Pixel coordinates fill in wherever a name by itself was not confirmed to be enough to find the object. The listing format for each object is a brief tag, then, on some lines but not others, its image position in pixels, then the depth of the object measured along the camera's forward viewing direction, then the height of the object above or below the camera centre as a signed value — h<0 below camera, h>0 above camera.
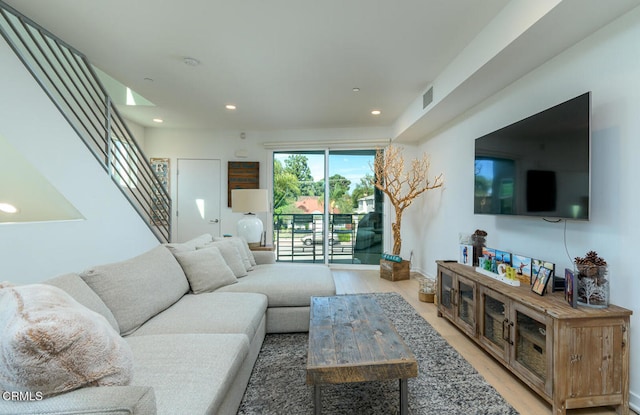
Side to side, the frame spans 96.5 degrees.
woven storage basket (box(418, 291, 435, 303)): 3.36 -1.10
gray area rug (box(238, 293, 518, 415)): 1.58 -1.14
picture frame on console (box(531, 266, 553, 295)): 1.80 -0.48
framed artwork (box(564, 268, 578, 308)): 1.59 -0.48
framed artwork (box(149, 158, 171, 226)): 5.34 +0.64
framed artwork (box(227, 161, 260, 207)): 5.34 +0.50
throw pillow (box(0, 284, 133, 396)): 0.72 -0.40
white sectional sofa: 0.74 -0.70
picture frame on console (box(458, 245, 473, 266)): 2.76 -0.49
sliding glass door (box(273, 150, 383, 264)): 5.22 -0.09
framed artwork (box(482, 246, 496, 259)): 2.41 -0.42
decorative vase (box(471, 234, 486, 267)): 2.71 -0.41
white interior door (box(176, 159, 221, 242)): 5.35 -0.03
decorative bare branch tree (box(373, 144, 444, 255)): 4.49 +0.42
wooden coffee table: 1.28 -0.74
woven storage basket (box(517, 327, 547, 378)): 1.65 -0.91
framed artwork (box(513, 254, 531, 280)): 2.10 -0.46
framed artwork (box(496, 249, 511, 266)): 2.27 -0.43
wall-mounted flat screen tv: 1.75 +0.30
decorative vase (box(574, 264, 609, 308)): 1.58 -0.45
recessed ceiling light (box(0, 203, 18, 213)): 2.11 -0.07
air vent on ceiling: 3.27 +1.26
